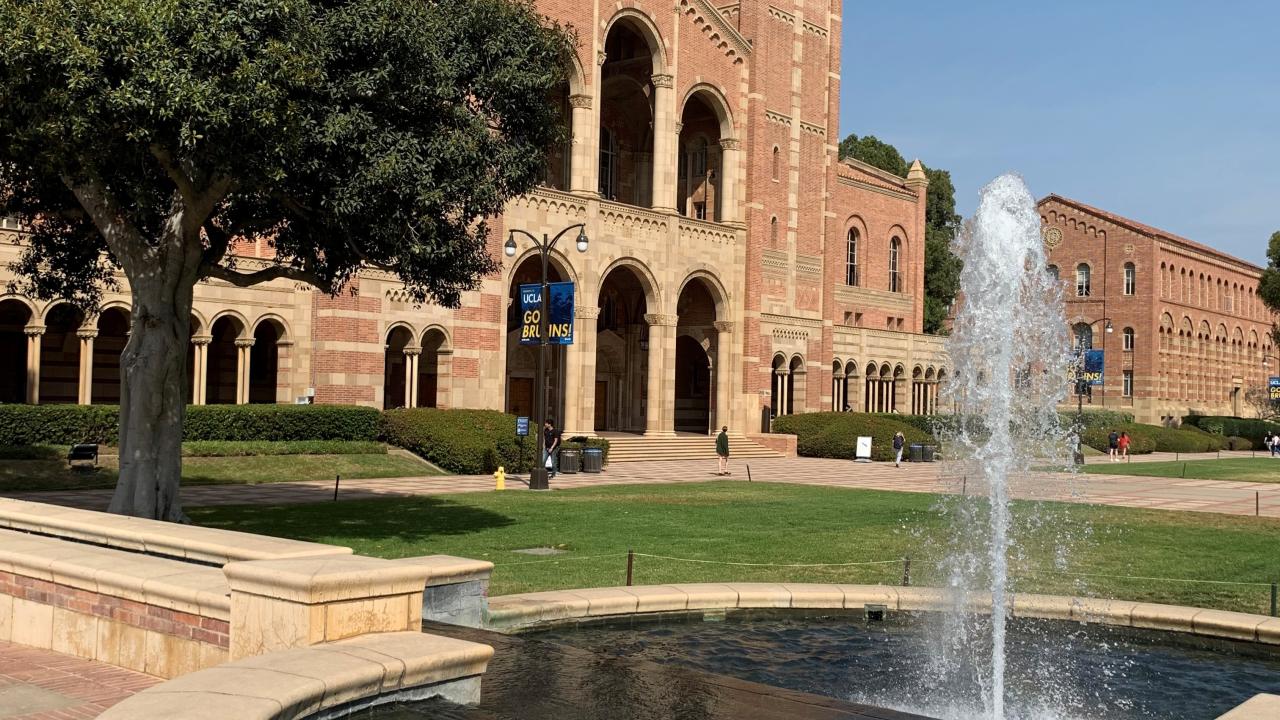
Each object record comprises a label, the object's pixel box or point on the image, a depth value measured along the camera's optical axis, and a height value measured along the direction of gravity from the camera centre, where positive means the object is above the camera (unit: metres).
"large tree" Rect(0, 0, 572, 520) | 13.16 +3.14
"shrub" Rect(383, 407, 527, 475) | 31.66 -1.22
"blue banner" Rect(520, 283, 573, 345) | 29.94 +2.26
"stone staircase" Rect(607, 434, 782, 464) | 40.16 -1.75
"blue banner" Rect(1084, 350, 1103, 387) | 53.56 +2.24
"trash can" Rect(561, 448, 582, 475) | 33.59 -1.85
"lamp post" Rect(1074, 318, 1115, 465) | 46.81 +1.38
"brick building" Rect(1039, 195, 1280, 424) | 78.06 +7.66
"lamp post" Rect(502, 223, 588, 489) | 27.42 +0.44
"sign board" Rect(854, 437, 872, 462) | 44.47 -1.66
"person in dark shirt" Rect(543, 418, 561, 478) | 31.56 -1.29
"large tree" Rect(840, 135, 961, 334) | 74.81 +12.62
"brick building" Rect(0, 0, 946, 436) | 34.00 +4.59
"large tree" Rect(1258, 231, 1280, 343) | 72.12 +8.67
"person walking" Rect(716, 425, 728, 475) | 33.88 -1.32
